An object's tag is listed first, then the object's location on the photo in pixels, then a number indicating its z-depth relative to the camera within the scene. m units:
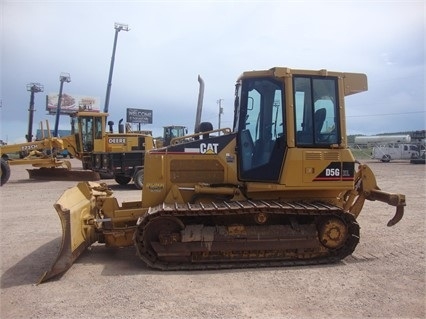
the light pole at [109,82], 39.45
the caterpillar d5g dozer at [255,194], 5.70
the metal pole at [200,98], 6.52
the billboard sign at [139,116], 77.56
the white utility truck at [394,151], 39.16
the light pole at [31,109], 54.28
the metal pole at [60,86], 53.32
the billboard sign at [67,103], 71.44
